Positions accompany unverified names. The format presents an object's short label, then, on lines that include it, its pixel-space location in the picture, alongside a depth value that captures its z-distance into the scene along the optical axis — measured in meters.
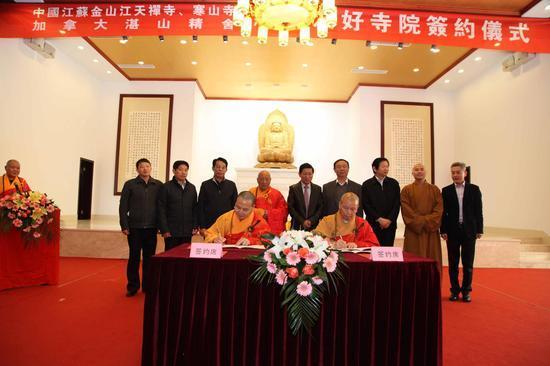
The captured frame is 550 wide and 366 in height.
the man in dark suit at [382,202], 3.52
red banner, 4.01
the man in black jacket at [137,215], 3.42
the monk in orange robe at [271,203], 3.63
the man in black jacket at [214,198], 3.60
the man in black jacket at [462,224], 3.51
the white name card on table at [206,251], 1.75
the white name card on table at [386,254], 1.77
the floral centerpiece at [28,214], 3.48
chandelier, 3.50
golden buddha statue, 8.14
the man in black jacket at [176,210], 3.45
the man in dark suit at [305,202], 3.62
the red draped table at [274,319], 1.67
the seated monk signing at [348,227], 2.42
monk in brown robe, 3.42
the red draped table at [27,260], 3.55
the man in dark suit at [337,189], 3.60
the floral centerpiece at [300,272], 1.58
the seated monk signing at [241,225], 2.47
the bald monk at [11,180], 4.13
